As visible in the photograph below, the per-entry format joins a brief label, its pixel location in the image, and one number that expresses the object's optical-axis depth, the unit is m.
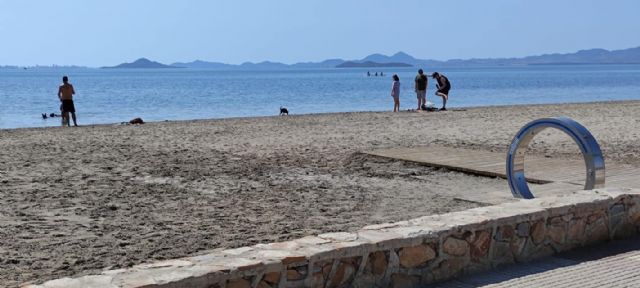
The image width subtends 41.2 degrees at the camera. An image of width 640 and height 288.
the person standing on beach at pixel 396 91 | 26.94
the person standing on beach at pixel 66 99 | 21.95
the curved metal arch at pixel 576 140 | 7.91
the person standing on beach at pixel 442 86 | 26.39
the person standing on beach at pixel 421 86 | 25.81
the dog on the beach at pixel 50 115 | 39.53
